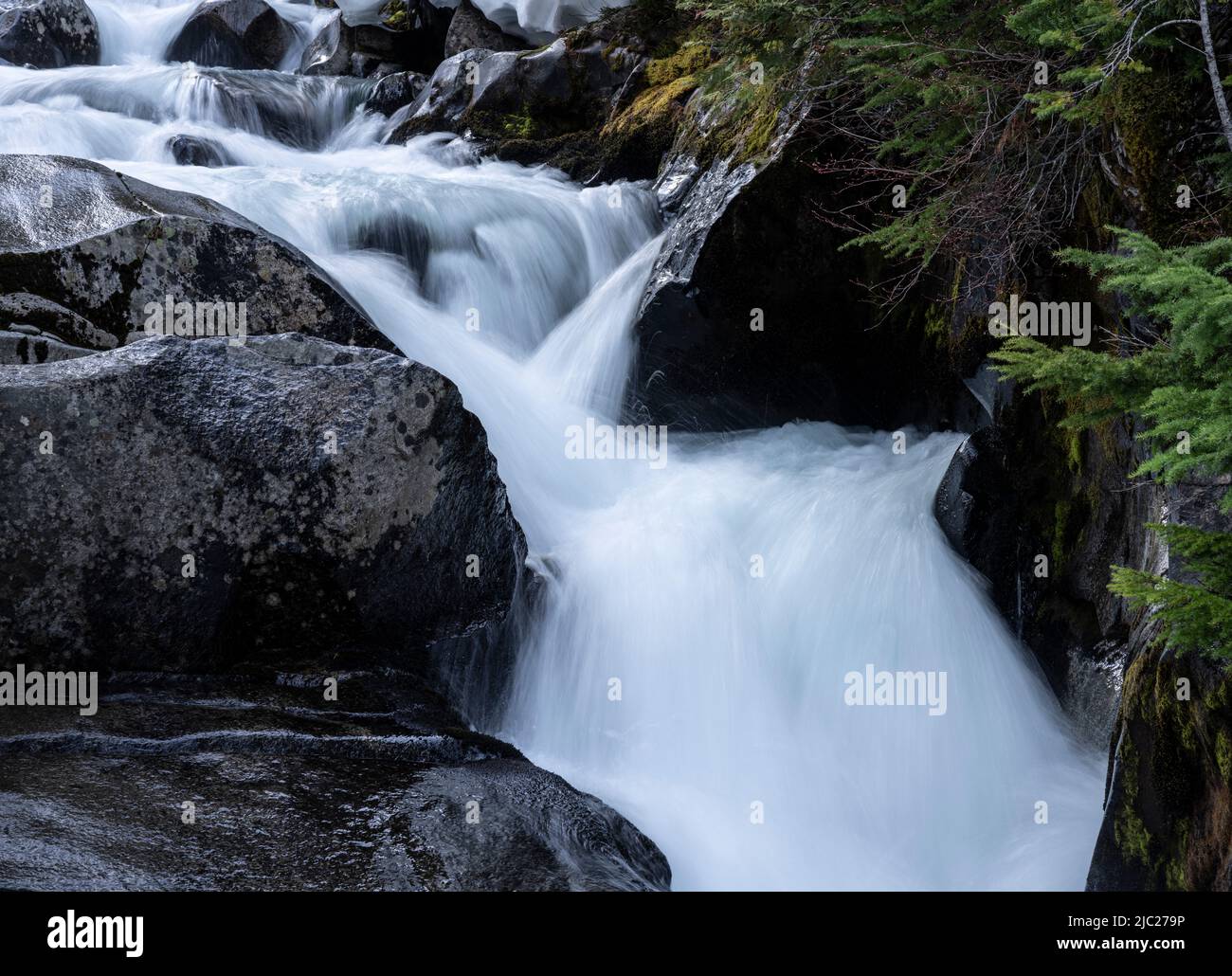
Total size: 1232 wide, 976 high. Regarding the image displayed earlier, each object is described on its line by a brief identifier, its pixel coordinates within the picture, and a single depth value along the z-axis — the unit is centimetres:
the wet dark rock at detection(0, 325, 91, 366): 515
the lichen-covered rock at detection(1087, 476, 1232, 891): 348
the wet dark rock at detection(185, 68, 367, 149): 1385
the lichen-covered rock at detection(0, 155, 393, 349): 580
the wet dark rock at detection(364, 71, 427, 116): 1501
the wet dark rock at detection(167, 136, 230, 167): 1170
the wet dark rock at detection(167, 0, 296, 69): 1828
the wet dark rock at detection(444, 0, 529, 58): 1716
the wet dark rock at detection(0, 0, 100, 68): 1658
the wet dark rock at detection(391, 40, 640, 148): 1302
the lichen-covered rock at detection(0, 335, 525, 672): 473
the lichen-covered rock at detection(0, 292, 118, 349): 552
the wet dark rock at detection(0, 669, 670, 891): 329
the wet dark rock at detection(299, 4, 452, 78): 1797
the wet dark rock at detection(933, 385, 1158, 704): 554
